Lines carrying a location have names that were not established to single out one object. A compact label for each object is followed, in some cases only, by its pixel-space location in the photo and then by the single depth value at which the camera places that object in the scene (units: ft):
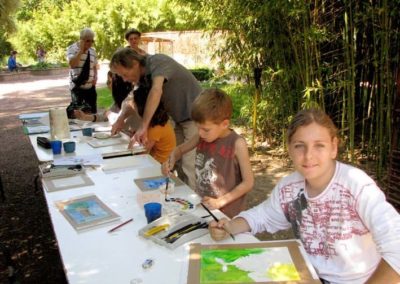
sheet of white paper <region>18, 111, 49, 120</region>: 14.32
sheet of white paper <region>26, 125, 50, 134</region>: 12.20
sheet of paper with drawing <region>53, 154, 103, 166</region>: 8.60
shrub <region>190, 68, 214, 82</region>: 40.91
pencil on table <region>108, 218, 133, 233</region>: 5.59
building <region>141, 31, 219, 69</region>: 47.83
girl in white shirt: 4.34
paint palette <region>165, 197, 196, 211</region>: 6.24
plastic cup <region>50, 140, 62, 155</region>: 9.61
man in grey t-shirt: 9.56
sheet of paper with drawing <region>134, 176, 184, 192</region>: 7.12
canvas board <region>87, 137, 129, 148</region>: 10.36
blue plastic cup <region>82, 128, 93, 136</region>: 11.49
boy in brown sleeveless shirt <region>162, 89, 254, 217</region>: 6.54
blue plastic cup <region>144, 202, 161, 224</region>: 5.69
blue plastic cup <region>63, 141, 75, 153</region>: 9.71
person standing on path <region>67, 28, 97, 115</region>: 18.02
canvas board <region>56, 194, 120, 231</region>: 5.80
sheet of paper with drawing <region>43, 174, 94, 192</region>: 7.37
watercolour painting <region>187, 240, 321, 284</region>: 4.25
